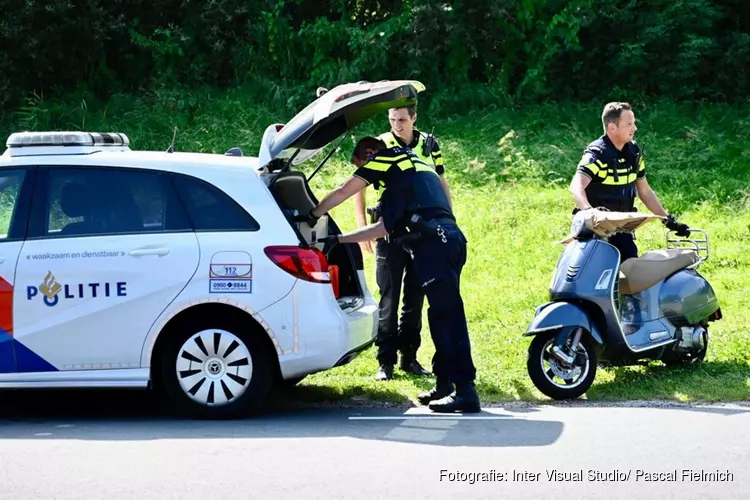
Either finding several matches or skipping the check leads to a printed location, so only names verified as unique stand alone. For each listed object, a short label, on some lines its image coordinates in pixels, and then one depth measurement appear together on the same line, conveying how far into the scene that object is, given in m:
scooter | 16.67
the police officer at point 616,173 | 18.23
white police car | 15.37
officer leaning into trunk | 16.06
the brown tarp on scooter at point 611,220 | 17.02
